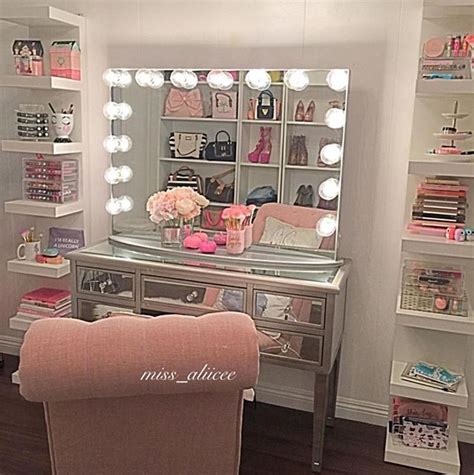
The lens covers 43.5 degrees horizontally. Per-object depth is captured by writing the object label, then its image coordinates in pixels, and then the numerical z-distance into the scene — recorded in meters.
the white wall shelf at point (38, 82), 2.99
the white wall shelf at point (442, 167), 2.32
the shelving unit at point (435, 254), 2.34
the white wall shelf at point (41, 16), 2.93
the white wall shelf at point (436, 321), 2.43
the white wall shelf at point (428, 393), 2.48
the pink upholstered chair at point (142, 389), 1.51
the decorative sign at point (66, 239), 3.35
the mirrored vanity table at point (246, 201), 2.52
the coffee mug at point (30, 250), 3.31
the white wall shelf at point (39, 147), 3.06
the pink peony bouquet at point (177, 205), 2.89
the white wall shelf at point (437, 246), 2.37
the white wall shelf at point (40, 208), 3.14
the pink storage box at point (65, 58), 3.07
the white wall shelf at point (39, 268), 3.18
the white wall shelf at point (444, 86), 2.27
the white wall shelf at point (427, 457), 2.55
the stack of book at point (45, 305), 3.26
